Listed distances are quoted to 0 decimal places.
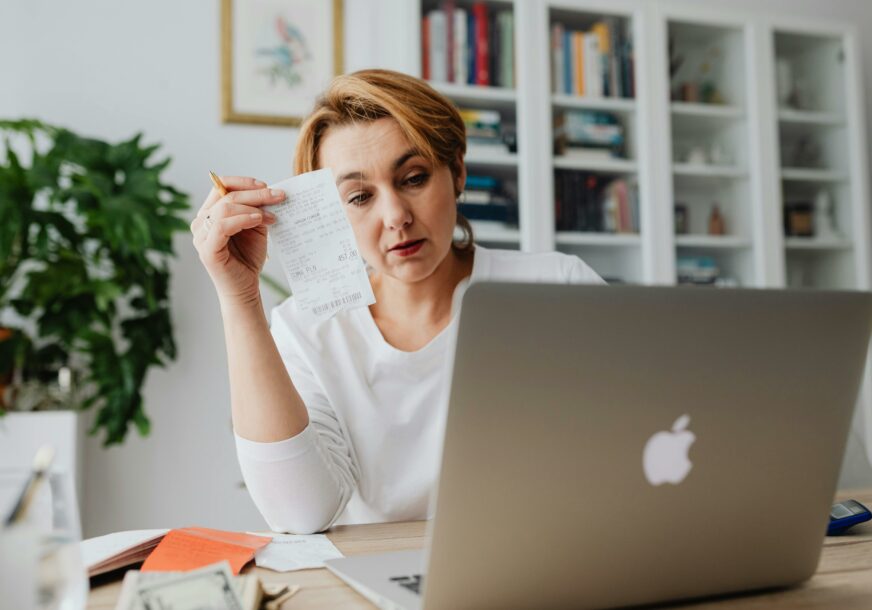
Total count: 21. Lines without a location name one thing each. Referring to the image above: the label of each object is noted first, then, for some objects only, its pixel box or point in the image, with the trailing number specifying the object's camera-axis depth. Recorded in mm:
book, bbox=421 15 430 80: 2660
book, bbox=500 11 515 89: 2764
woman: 1286
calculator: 965
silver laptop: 542
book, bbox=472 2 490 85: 2730
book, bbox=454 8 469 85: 2701
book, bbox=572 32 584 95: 2834
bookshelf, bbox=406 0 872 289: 2752
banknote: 625
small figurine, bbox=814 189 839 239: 3141
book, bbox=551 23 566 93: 2811
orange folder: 791
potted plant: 2275
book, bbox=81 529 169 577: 776
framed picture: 2812
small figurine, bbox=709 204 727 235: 3061
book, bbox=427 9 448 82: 2676
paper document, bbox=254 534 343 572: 830
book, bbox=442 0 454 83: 2695
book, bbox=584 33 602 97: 2842
